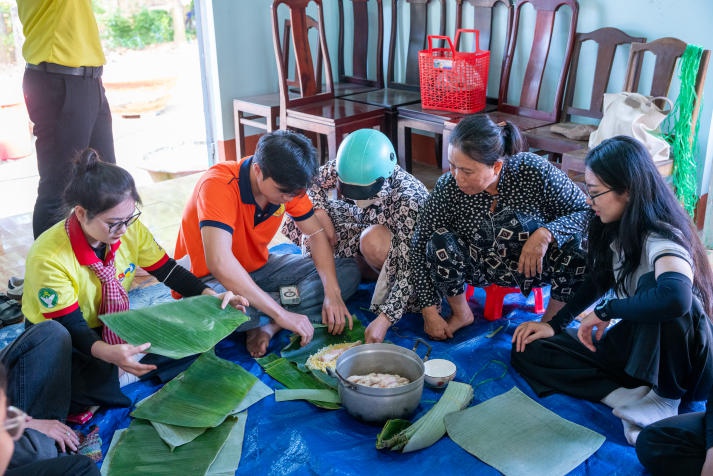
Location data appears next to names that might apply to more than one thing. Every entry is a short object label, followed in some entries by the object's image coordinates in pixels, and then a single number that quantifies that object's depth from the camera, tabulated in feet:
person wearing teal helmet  7.23
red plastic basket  10.98
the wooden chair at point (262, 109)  13.01
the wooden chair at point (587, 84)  10.04
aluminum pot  5.83
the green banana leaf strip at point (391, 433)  5.72
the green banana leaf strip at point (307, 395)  6.40
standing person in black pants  8.59
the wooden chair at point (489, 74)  11.32
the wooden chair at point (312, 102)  11.73
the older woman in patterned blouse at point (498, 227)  6.82
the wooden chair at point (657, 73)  9.14
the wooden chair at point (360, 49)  13.60
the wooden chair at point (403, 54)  12.30
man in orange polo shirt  6.55
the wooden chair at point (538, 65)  10.71
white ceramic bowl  6.61
